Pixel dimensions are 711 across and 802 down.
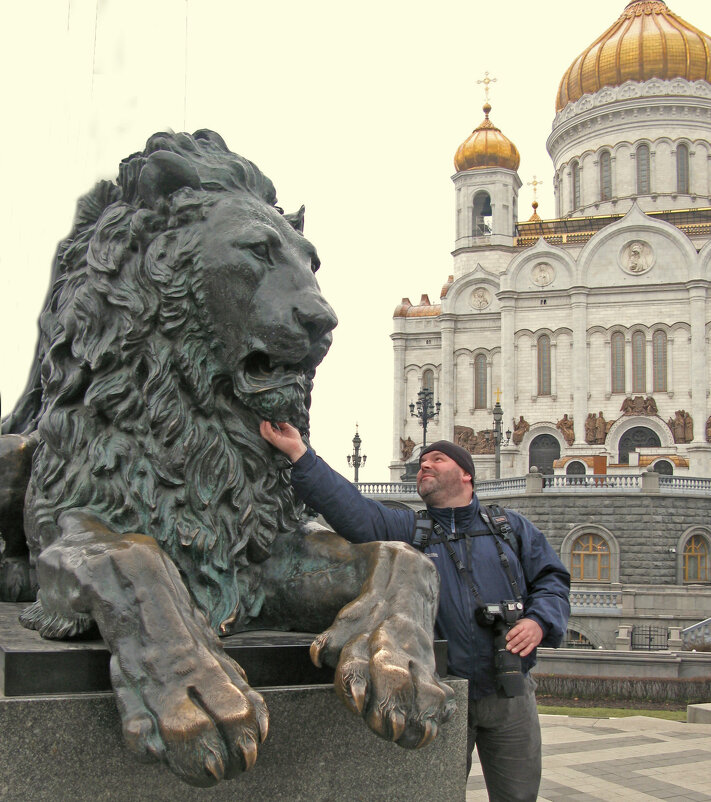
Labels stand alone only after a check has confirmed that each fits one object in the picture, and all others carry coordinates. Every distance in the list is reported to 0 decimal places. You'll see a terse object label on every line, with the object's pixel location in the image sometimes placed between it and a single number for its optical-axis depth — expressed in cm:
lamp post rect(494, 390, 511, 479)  3350
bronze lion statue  222
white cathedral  4403
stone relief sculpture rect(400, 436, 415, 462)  4831
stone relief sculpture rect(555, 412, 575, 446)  4469
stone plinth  181
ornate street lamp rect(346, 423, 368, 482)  3346
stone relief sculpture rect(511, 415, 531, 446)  4550
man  299
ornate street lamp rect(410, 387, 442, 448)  3122
